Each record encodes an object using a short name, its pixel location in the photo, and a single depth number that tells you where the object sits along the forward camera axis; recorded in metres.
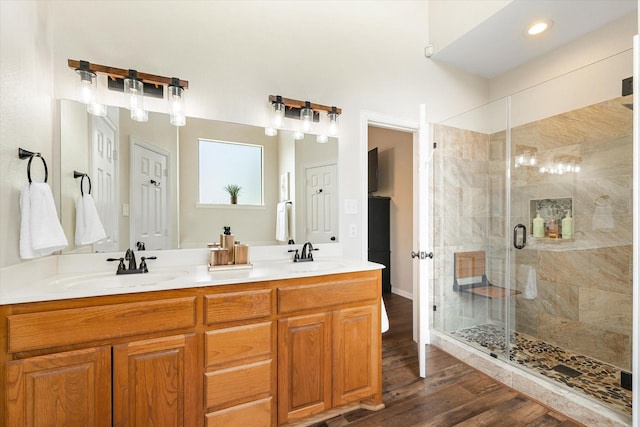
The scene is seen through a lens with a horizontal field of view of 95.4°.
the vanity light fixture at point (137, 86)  1.66
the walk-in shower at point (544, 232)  2.21
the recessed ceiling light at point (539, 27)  2.33
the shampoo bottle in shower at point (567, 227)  2.54
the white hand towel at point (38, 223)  1.30
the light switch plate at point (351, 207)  2.41
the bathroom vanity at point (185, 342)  1.14
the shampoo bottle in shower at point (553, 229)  2.64
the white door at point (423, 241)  2.22
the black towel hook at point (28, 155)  1.33
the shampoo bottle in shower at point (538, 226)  2.72
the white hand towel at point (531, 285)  2.76
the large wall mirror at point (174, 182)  1.69
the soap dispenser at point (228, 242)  1.88
